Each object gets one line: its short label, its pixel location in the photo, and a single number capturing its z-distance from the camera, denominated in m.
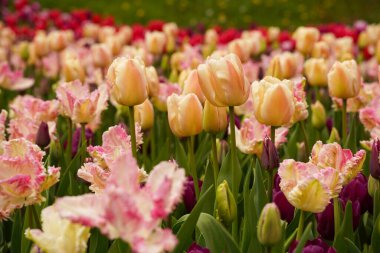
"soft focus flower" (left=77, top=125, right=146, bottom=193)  1.10
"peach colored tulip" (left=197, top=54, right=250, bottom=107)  1.14
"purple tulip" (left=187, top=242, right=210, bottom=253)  0.99
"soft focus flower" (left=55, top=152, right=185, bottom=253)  0.83
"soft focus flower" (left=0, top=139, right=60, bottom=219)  1.05
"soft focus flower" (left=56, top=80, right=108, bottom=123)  1.42
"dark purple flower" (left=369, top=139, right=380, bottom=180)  1.14
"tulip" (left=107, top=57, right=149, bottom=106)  1.16
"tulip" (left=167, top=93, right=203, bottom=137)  1.21
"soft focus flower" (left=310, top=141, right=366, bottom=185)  1.13
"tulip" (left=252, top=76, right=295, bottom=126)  1.20
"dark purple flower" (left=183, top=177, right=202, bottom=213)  1.24
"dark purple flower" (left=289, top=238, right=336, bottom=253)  1.00
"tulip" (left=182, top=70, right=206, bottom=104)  1.33
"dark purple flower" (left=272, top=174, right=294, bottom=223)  1.19
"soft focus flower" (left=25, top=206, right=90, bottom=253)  0.94
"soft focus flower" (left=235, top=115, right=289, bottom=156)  1.41
